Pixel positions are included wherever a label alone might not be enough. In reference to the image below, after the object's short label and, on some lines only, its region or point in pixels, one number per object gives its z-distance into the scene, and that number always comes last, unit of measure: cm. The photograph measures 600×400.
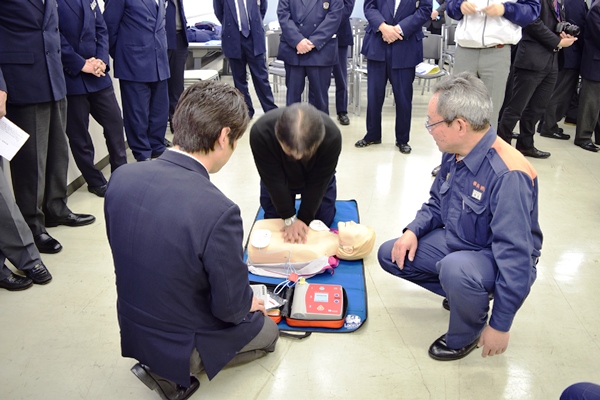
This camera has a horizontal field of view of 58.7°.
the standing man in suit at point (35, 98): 277
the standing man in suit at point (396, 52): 425
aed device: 237
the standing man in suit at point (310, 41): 455
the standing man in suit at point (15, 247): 255
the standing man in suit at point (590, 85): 438
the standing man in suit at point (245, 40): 505
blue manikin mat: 239
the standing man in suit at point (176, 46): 463
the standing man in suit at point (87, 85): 331
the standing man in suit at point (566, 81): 455
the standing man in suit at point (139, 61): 386
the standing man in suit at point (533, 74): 407
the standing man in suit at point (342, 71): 533
